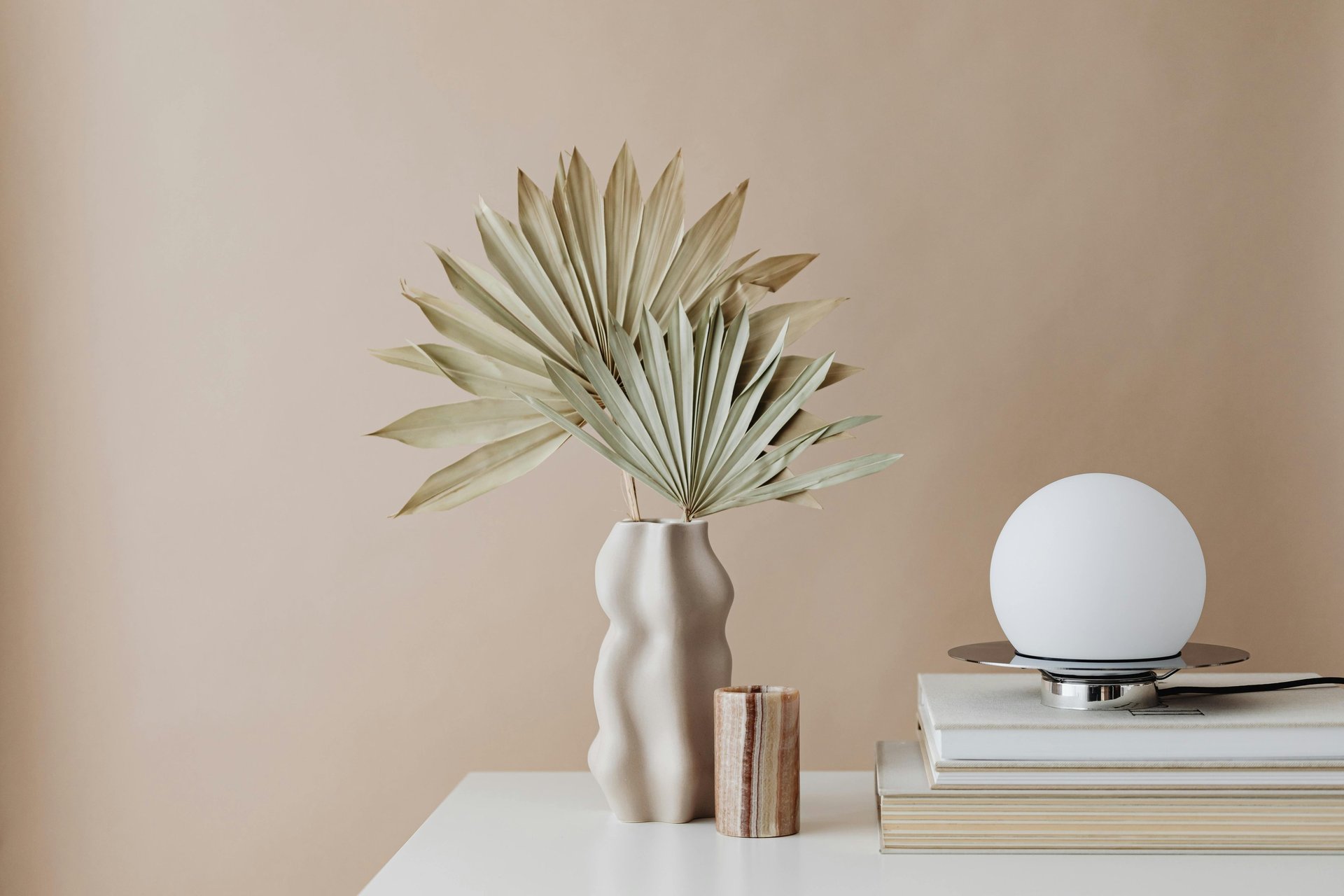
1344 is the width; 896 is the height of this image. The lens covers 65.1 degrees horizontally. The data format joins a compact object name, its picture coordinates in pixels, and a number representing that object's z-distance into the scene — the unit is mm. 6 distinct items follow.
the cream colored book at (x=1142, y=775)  830
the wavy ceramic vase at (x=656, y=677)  979
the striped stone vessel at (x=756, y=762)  909
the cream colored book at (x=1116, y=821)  836
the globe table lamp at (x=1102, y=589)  854
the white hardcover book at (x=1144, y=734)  831
